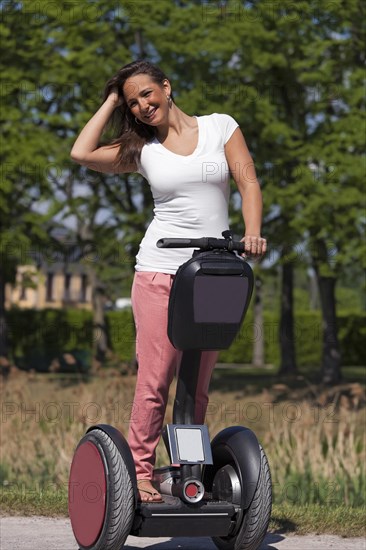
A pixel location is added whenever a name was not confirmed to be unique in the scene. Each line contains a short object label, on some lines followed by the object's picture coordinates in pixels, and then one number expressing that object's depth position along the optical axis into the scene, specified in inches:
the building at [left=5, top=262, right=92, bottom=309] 5099.0
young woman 269.2
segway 252.5
